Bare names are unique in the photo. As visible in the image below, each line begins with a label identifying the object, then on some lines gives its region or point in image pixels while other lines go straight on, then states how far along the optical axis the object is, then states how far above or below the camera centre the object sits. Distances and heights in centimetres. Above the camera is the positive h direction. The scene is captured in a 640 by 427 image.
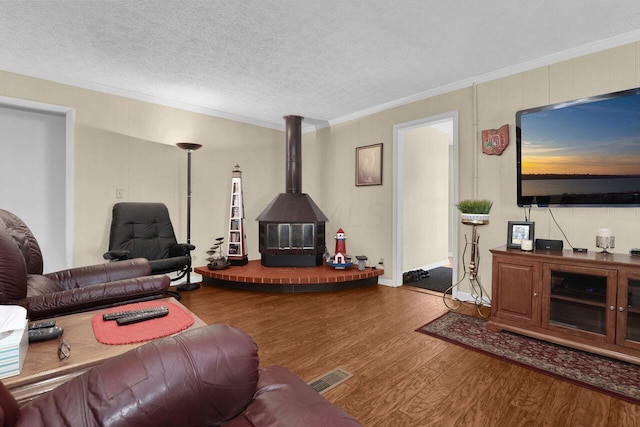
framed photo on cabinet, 266 -18
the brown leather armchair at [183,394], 61 -39
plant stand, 292 -66
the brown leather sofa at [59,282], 121 -38
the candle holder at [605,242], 230 -23
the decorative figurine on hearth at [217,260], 412 -67
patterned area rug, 183 -100
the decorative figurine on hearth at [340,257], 414 -62
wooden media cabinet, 204 -63
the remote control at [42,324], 114 -43
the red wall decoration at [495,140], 306 +72
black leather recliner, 325 -29
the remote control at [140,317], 122 -43
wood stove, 426 -33
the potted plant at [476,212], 287 +0
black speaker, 255 -27
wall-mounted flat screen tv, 240 +51
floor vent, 179 -101
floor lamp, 369 +11
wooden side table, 85 -46
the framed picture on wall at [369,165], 426 +65
